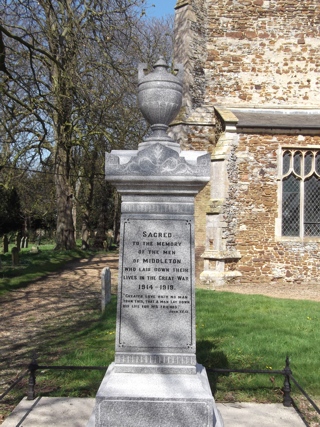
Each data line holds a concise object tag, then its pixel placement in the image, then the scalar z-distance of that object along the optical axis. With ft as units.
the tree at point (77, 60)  38.29
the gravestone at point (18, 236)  75.95
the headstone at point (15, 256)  54.29
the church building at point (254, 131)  45.24
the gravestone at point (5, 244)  79.92
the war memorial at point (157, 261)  12.44
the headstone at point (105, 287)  32.58
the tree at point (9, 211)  62.90
